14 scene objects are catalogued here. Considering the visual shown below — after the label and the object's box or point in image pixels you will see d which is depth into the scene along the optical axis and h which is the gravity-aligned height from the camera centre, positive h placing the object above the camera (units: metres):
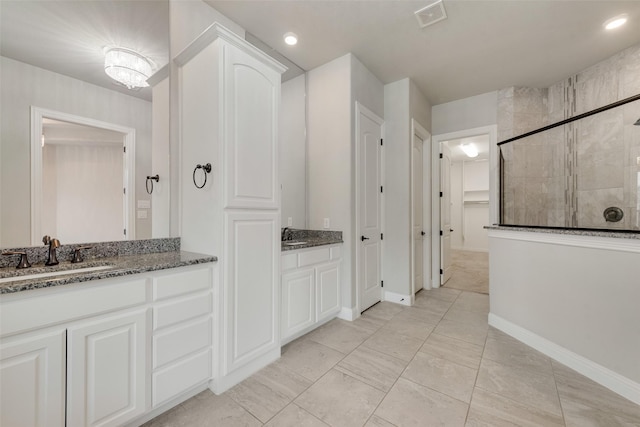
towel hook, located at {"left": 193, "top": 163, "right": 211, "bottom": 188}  1.70 +0.31
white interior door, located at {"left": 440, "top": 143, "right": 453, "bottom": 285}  4.15 +0.04
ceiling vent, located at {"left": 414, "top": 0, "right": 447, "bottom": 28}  2.14 +1.78
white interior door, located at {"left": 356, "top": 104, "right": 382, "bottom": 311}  2.98 +0.11
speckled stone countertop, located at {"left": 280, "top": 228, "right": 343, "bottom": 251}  2.52 -0.26
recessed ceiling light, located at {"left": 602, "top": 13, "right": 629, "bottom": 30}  2.28 +1.79
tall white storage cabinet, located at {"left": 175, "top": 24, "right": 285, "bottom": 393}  1.67 +0.20
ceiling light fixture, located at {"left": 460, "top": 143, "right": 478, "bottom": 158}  5.42 +1.46
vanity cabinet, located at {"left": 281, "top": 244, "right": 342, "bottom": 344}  2.22 -0.72
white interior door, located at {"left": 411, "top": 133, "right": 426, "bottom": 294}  3.54 +0.01
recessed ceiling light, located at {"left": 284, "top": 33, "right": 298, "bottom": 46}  2.54 +1.81
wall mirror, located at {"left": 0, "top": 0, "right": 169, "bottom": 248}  1.36 +0.73
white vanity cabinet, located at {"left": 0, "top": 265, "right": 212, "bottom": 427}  1.04 -0.65
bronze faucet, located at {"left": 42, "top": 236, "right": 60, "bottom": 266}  1.40 -0.19
